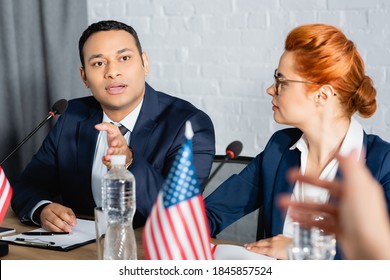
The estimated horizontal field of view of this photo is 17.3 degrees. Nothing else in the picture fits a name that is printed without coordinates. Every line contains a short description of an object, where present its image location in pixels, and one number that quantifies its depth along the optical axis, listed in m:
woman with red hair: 2.74
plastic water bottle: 2.47
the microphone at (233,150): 2.58
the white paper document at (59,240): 2.65
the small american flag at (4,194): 2.62
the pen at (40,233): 2.74
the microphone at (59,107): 2.89
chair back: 3.00
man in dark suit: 2.99
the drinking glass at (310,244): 2.25
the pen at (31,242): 2.66
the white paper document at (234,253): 2.54
